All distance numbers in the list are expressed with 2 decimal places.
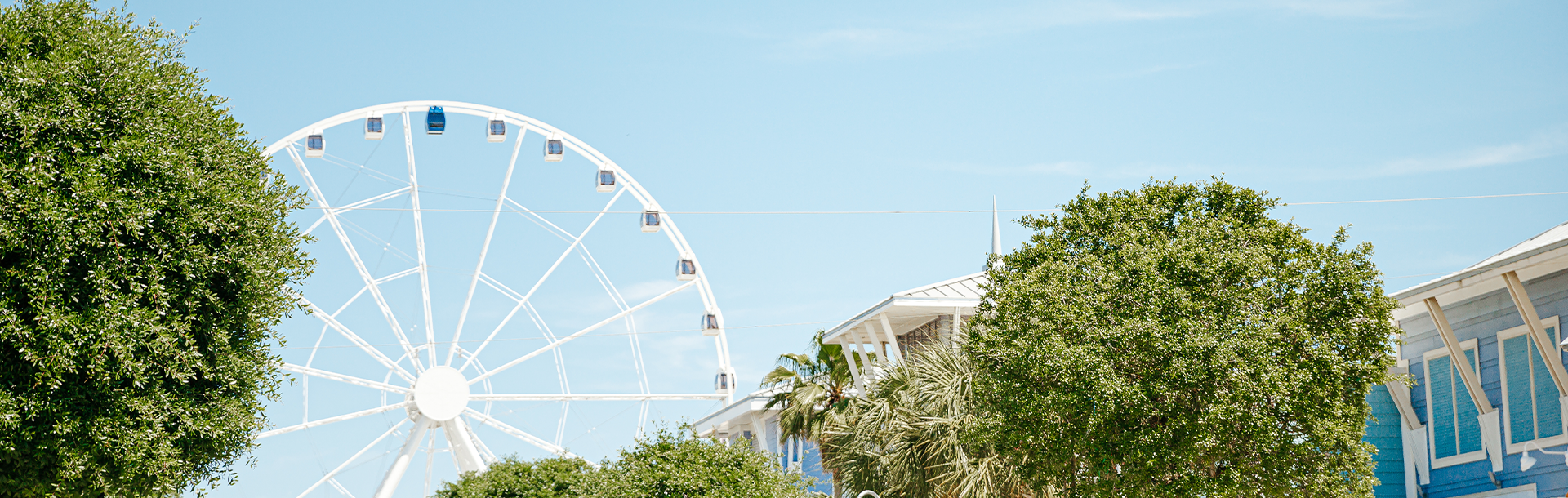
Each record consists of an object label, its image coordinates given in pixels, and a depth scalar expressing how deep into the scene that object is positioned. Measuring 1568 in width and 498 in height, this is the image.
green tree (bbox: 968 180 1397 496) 19.72
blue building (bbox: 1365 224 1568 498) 21.73
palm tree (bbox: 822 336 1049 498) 22.88
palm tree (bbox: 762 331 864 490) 29.73
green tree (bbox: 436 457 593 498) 37.09
